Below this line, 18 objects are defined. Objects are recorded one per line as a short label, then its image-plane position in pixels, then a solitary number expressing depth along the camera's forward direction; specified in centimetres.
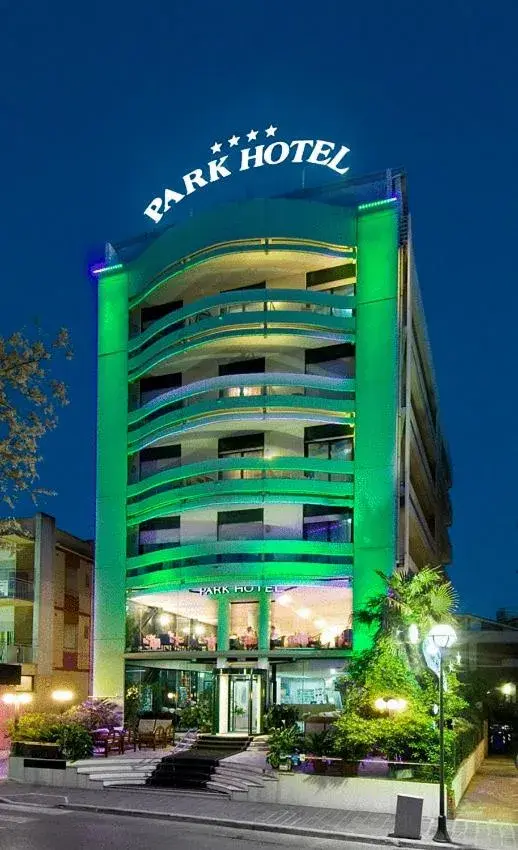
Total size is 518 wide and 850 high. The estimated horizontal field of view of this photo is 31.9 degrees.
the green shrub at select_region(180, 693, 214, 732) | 3672
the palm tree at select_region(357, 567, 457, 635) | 2809
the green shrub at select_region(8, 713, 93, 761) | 3020
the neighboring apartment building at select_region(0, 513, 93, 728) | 4444
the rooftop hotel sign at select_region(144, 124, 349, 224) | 4209
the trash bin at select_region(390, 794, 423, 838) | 2012
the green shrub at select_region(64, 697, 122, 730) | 3350
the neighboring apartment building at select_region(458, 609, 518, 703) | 6638
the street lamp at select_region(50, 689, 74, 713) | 3731
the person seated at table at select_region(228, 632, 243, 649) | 3903
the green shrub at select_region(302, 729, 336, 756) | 2552
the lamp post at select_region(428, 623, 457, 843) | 2078
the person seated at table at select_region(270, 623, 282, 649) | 3872
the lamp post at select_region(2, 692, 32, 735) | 3519
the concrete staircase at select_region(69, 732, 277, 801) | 2772
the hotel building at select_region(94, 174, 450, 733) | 3800
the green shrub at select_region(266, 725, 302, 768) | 2567
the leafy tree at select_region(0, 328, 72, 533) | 2111
